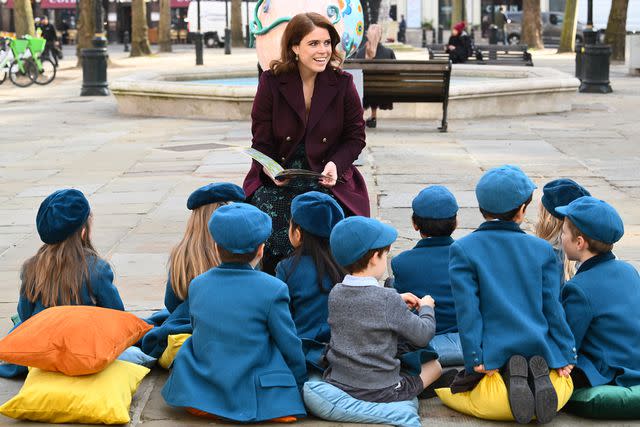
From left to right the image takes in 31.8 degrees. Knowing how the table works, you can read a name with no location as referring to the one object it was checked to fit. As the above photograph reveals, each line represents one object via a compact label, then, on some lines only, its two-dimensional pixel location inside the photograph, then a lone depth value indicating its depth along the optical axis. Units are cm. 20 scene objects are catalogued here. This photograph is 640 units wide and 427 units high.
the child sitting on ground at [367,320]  472
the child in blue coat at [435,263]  548
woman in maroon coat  608
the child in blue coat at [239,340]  469
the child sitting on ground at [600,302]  484
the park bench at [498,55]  2772
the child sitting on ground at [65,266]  523
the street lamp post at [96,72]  2305
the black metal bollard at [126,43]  5018
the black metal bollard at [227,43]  4462
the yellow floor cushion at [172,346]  530
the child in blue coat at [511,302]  465
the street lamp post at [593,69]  2158
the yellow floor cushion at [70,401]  476
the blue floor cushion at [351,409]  468
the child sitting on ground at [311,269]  523
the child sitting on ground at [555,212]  558
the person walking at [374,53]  1558
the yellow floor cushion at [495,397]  467
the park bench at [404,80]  1502
